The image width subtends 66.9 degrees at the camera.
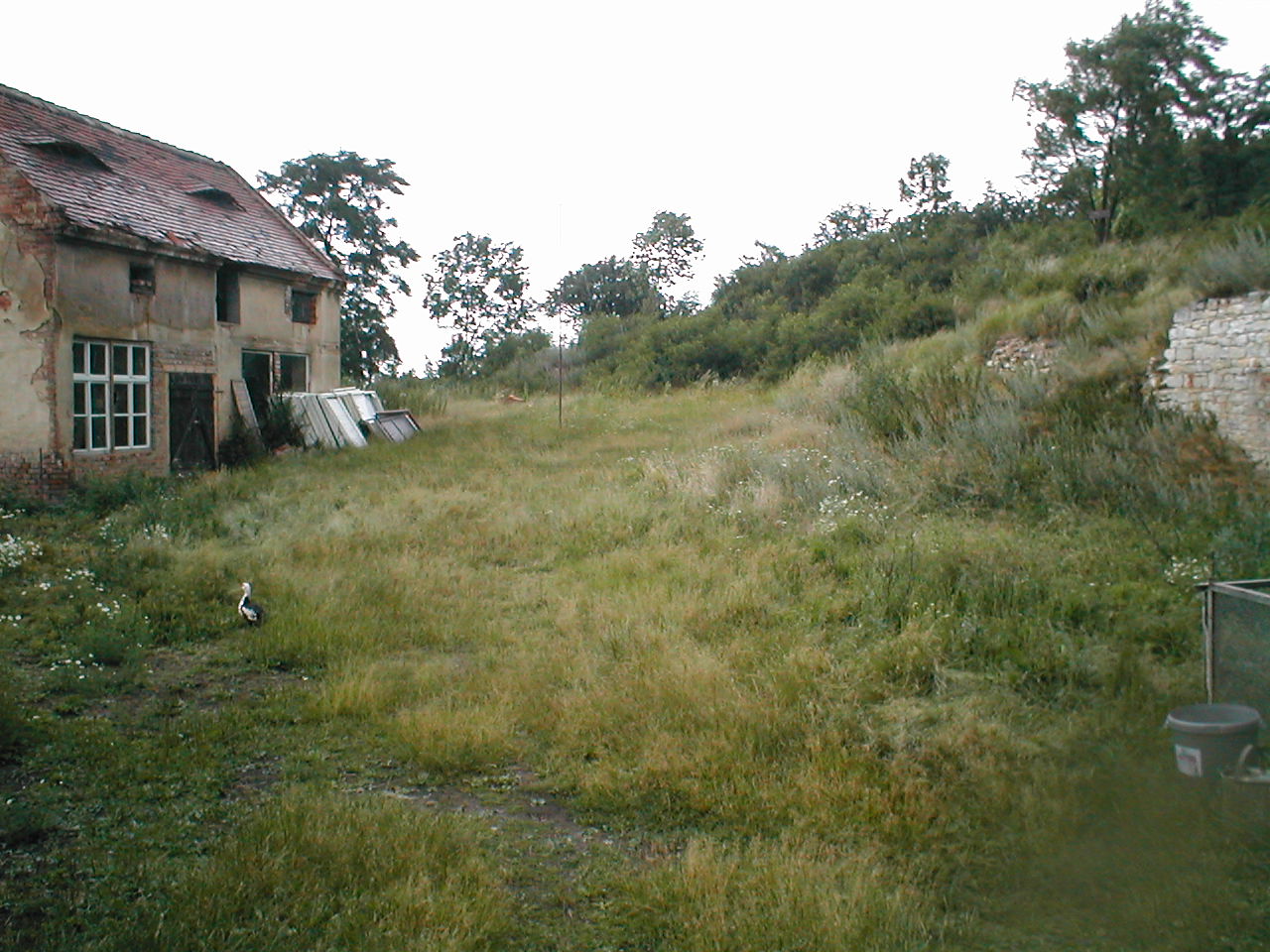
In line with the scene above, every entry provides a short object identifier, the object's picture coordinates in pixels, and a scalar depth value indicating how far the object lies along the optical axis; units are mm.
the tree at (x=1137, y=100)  18953
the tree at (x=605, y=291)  44188
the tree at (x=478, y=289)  48938
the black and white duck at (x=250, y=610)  7688
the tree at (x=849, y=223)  39906
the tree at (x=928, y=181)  33750
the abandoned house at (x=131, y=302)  13594
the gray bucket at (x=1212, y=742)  4309
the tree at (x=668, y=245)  48219
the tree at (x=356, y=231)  29219
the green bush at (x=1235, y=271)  10273
